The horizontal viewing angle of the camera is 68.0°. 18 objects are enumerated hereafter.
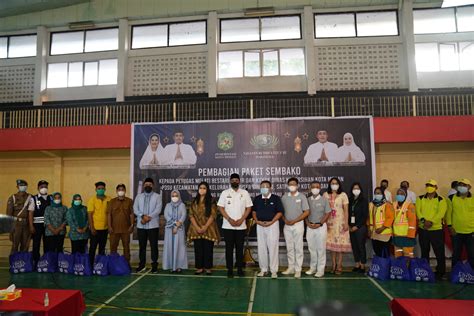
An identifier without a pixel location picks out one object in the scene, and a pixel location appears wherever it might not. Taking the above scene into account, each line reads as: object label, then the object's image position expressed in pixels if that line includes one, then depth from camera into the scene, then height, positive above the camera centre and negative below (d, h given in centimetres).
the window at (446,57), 991 +370
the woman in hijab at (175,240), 574 -79
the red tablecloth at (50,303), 259 -85
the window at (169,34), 1055 +477
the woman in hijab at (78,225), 581 -53
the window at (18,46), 1123 +473
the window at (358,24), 1010 +476
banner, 658 +73
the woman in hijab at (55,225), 593 -53
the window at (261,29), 1034 +477
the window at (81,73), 1093 +375
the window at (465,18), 997 +482
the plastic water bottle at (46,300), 266 -82
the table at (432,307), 254 -89
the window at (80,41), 1102 +480
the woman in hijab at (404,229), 526 -60
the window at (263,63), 1027 +374
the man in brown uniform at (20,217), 615 -41
